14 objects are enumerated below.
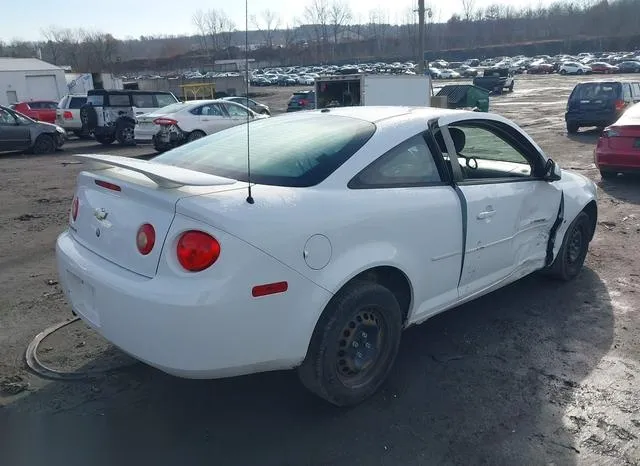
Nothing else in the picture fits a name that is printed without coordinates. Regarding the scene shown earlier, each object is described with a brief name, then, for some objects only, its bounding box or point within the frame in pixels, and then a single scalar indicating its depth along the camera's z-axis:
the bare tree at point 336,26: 130.26
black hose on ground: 3.56
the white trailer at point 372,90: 18.22
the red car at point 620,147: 9.16
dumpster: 23.94
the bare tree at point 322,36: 115.75
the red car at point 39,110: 24.80
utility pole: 26.58
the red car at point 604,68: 59.56
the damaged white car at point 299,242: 2.62
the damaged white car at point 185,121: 15.26
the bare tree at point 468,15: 138.12
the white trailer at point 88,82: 43.50
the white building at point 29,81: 40.72
